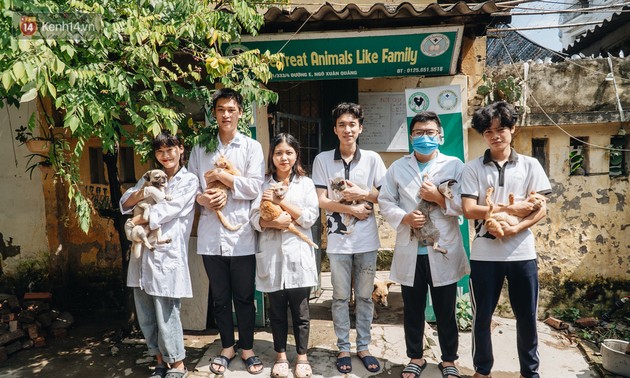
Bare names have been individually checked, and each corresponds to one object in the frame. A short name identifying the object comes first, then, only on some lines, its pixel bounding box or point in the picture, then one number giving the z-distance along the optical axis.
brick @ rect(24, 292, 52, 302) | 5.49
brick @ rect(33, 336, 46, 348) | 4.87
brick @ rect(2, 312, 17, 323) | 5.00
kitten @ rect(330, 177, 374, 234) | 3.68
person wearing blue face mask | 3.43
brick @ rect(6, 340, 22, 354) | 4.64
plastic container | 4.27
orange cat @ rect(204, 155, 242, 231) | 3.63
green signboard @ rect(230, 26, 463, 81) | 4.64
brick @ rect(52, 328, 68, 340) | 5.08
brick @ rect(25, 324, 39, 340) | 4.91
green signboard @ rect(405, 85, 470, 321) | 4.82
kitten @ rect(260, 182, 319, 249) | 3.45
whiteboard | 6.00
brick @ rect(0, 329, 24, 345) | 4.64
